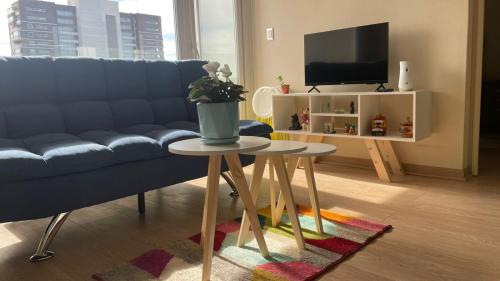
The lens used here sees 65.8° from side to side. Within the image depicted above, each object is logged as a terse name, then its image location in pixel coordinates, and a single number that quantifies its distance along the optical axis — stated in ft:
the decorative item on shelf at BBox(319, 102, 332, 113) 11.24
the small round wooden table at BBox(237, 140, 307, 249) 5.65
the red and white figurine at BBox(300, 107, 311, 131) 11.51
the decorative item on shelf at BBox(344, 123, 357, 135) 10.36
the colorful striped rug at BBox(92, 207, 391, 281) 5.25
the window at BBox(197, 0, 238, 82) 12.89
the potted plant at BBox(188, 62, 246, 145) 5.22
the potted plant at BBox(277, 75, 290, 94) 12.04
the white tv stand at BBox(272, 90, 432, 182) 9.32
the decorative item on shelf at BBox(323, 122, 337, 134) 10.76
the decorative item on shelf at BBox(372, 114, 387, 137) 9.74
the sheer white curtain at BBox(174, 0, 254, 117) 12.33
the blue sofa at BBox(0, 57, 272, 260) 5.71
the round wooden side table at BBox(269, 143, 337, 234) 6.01
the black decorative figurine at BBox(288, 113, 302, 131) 11.61
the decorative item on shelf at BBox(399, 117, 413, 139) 9.35
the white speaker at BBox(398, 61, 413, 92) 9.40
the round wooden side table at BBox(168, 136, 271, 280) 4.93
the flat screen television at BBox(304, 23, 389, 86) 9.89
